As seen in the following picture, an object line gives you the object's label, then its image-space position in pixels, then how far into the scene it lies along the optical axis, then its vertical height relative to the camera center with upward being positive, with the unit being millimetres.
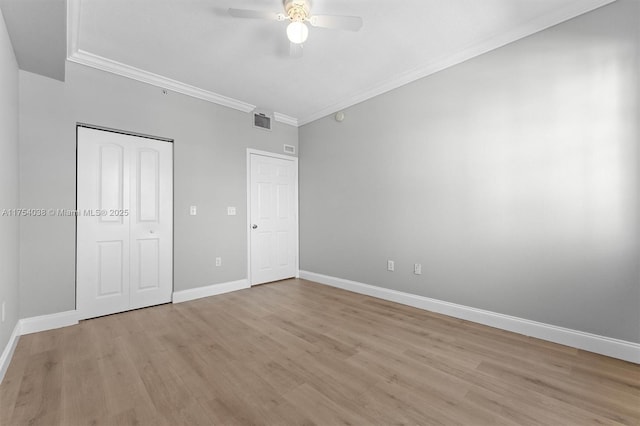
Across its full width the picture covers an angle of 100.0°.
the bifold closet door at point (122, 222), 2871 -86
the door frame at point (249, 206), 4203 +138
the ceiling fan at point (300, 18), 2072 +1538
